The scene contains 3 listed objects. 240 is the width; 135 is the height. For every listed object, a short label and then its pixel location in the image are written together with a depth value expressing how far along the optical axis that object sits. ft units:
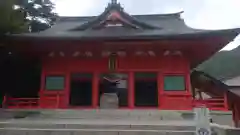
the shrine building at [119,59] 40.42
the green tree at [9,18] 40.11
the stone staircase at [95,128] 24.04
